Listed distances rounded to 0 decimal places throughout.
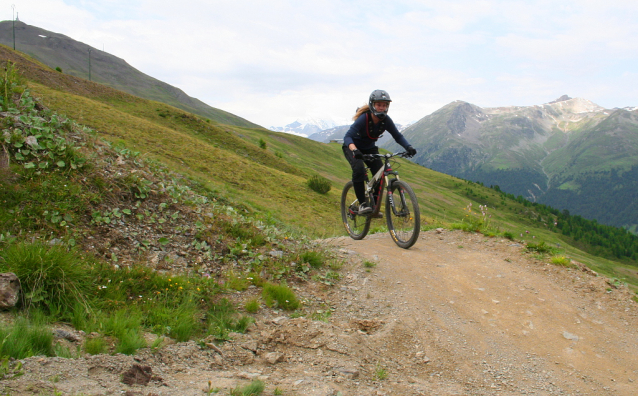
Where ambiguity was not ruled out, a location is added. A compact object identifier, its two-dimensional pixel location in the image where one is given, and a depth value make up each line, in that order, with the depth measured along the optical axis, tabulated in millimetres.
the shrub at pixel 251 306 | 5445
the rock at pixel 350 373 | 4152
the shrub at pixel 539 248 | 9289
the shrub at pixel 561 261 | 8445
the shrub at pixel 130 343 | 3746
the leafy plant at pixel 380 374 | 4295
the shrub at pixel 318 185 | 29969
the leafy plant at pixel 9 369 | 2799
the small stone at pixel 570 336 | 5633
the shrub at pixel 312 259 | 7629
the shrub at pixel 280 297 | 5852
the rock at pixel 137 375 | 3236
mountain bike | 8938
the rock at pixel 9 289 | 3965
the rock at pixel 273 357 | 4289
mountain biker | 8891
